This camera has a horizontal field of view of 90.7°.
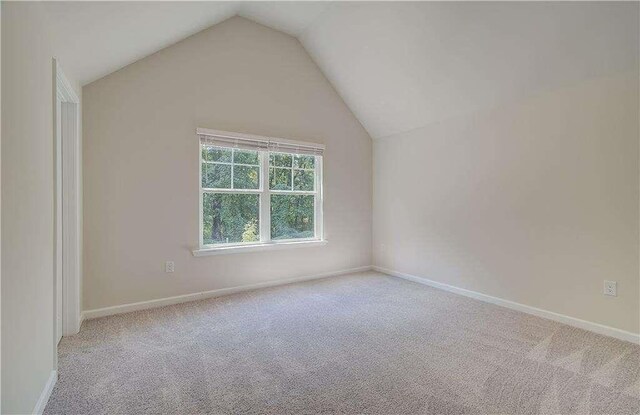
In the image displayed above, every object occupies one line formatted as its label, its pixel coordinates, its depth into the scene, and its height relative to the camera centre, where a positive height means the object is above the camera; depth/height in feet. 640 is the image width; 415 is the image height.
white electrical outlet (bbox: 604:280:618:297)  8.57 -2.27
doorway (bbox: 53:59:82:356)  8.57 -0.18
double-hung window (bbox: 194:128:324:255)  12.14 +0.70
